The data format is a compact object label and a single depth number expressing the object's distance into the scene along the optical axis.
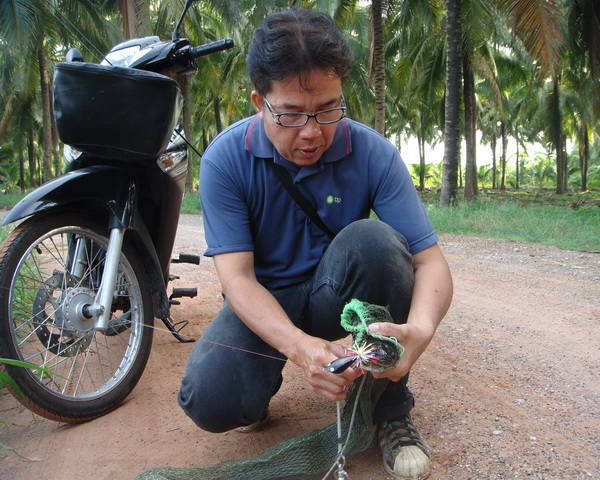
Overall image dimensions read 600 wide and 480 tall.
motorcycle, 1.99
